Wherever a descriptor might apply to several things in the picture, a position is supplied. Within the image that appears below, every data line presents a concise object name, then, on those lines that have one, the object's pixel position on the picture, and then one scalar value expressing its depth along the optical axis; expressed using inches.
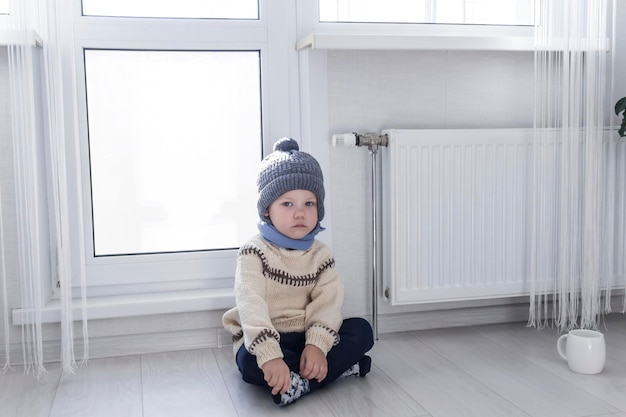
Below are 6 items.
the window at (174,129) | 81.8
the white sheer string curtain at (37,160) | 70.7
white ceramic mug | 70.1
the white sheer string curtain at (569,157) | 83.5
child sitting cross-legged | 68.5
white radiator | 82.4
